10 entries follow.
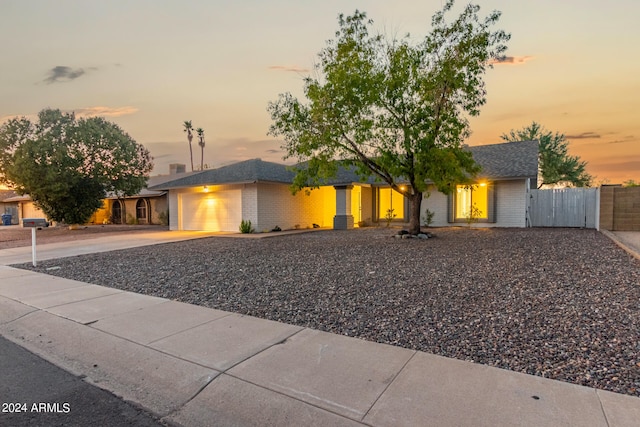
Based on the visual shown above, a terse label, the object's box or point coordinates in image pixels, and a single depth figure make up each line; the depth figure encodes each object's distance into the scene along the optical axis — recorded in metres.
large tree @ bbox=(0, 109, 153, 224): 20.28
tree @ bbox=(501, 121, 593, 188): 28.41
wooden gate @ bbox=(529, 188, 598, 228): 16.34
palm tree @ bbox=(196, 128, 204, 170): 60.16
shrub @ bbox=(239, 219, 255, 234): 17.44
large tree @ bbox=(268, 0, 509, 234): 11.57
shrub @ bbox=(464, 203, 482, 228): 17.56
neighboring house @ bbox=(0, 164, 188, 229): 28.27
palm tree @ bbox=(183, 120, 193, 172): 58.94
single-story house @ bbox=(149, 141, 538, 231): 16.98
